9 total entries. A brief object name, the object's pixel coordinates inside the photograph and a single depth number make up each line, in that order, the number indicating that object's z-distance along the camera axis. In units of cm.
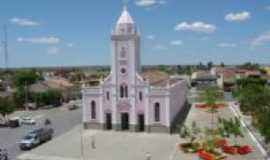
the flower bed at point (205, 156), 2029
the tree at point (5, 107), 3402
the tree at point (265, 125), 1963
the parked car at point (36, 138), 2441
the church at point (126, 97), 2837
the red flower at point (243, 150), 2184
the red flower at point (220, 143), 2293
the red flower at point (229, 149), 2188
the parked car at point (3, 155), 2113
